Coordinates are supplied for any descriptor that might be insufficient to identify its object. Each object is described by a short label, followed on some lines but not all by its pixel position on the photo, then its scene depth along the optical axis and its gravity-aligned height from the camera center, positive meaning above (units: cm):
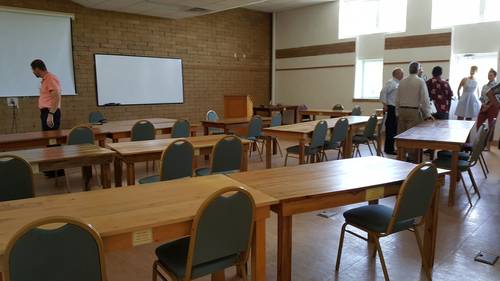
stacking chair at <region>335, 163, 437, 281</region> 217 -71
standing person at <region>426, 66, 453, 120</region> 614 -3
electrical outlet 720 -17
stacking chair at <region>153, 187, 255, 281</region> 171 -67
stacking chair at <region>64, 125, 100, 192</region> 435 -50
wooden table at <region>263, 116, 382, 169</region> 481 -54
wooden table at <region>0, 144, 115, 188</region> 310 -54
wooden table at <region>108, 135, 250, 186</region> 348 -54
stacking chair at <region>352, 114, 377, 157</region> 598 -67
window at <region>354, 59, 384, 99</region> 966 +33
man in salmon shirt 497 -8
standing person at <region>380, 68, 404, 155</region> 663 -27
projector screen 705 +85
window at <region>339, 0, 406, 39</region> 900 +185
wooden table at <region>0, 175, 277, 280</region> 162 -56
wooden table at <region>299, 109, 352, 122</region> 836 -46
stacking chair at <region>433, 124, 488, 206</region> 393 -75
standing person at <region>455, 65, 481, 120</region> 763 -16
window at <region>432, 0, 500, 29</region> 771 +166
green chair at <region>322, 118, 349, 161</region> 534 -61
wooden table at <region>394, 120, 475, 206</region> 385 -50
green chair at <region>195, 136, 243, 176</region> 343 -58
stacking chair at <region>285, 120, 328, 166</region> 496 -67
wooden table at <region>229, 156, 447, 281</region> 212 -56
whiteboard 839 +29
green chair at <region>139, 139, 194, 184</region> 319 -59
